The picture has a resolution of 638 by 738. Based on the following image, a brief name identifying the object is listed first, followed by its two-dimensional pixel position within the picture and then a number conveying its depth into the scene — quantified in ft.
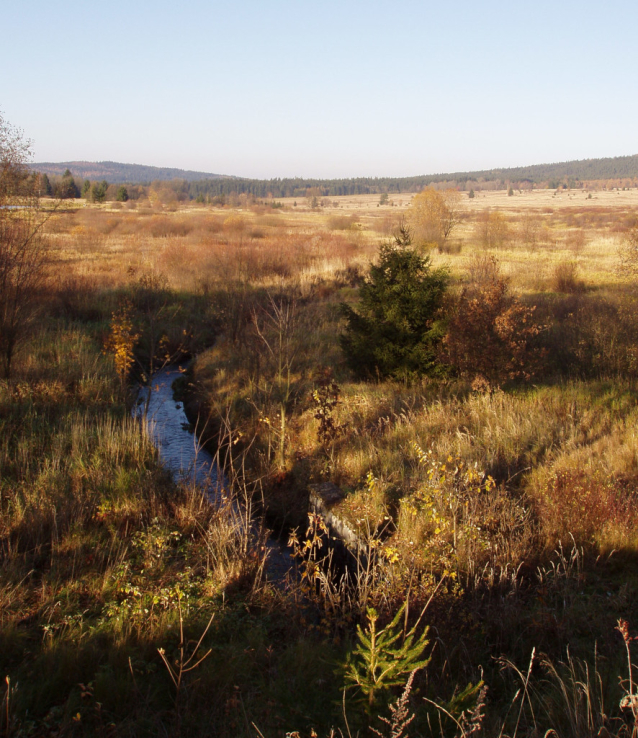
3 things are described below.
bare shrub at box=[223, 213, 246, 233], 118.67
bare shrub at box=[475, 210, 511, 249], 105.70
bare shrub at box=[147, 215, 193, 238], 116.57
